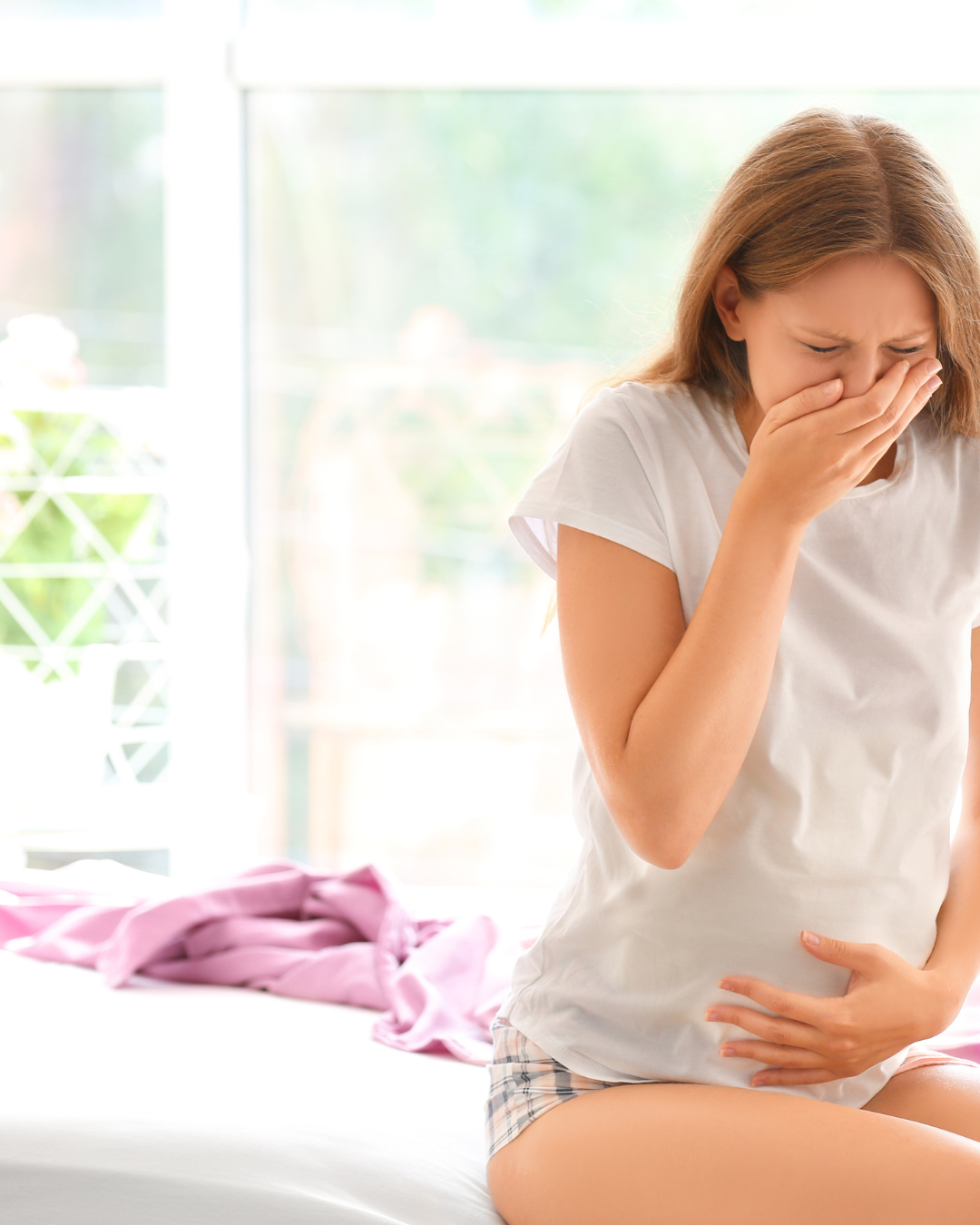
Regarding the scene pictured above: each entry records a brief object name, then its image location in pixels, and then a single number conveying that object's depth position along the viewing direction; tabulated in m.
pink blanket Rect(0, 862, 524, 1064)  2.75
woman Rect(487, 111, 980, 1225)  2.17
